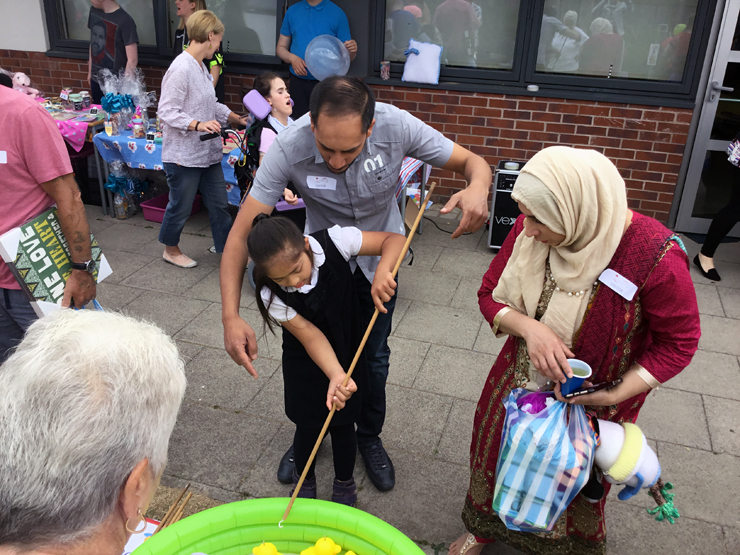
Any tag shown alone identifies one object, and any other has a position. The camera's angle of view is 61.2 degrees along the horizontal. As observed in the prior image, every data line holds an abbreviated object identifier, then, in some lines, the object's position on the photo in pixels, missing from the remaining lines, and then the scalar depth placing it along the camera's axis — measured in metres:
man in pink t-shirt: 2.35
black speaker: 5.35
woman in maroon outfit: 1.78
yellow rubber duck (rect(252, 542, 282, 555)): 1.93
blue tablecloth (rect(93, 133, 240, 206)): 5.38
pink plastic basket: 6.04
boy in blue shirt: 6.03
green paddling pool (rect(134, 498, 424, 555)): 1.89
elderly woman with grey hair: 1.15
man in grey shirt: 2.15
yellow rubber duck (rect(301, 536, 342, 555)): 1.95
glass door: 5.46
